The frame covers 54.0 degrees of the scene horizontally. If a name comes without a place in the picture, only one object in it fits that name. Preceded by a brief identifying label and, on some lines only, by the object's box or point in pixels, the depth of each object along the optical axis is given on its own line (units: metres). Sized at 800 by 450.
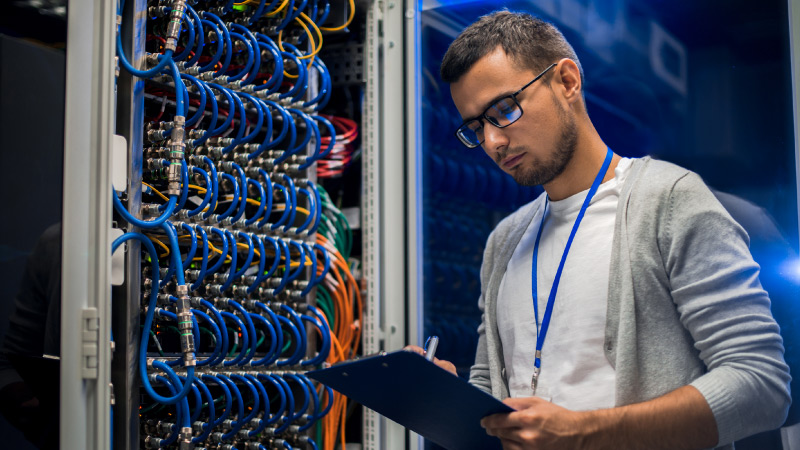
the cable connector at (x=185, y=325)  2.00
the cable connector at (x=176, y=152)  2.04
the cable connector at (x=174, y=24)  2.01
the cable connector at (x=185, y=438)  2.03
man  1.51
